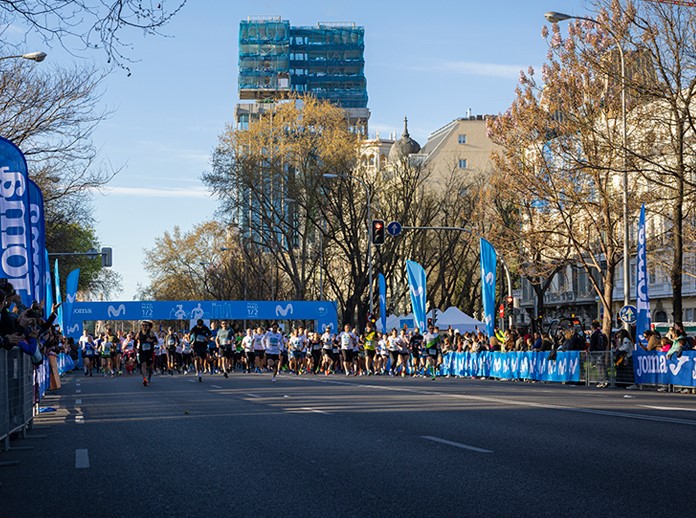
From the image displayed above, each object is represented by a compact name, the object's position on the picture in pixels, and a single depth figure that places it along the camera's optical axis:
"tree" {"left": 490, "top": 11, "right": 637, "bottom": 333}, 40.28
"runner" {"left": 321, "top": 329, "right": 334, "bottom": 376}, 43.03
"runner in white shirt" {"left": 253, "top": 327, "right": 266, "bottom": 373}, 40.78
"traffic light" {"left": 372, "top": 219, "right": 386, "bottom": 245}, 40.90
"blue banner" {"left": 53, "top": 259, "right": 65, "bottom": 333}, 40.97
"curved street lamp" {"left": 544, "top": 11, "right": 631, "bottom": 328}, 32.16
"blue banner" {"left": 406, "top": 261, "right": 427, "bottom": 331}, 42.16
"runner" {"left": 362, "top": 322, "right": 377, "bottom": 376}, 39.94
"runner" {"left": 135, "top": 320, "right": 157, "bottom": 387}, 29.41
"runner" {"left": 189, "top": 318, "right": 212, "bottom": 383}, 33.06
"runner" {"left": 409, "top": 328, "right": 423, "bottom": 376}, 39.50
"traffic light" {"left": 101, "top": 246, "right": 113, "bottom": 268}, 57.94
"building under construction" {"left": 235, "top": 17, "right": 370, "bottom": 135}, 160.75
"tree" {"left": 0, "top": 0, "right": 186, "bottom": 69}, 10.98
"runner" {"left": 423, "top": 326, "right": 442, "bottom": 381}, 37.53
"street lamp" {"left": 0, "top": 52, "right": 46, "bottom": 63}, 28.63
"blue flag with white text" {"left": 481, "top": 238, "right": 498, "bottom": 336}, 37.66
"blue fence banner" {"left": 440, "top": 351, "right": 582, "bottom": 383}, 31.93
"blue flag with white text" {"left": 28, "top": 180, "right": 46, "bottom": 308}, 22.41
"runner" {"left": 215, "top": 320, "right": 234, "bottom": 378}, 36.97
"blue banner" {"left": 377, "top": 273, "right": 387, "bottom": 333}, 49.06
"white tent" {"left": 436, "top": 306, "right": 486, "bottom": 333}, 53.91
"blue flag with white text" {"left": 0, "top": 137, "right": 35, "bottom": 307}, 19.84
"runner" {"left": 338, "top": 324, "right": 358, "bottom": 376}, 40.59
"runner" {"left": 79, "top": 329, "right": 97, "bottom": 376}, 48.73
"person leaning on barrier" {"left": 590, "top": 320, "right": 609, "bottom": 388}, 30.08
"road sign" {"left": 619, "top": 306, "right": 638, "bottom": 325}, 31.59
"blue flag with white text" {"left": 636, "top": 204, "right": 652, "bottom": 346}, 28.48
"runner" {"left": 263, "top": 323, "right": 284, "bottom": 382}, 38.34
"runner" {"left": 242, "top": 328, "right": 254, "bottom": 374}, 42.41
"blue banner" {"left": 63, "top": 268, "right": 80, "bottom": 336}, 45.22
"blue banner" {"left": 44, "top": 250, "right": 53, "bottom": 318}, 28.41
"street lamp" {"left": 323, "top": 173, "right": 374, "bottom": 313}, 56.67
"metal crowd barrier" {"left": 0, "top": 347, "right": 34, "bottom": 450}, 12.91
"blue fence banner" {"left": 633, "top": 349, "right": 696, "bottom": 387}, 25.55
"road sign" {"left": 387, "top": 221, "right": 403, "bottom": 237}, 47.94
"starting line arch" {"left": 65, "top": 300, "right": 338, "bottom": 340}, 60.12
